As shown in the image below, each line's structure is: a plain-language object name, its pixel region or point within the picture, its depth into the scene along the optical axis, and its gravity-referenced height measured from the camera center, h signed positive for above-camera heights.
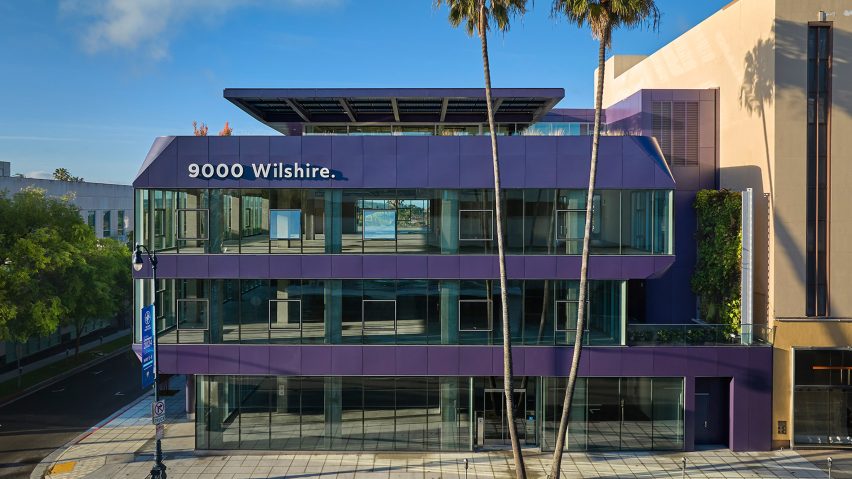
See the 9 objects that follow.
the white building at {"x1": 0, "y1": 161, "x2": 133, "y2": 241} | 52.38 +3.48
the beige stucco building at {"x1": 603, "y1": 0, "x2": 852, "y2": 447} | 26.89 +1.31
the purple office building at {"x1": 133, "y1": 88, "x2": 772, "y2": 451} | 26.56 -2.53
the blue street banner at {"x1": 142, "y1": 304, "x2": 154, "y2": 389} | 24.09 -4.17
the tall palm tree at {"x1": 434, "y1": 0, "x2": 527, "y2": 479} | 23.70 +8.19
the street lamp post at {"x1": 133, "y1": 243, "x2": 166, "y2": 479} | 21.97 -8.01
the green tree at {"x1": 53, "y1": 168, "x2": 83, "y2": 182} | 121.25 +12.12
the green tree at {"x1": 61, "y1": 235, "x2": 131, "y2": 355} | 39.22 -3.39
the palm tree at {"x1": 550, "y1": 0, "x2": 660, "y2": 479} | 22.83 +8.04
